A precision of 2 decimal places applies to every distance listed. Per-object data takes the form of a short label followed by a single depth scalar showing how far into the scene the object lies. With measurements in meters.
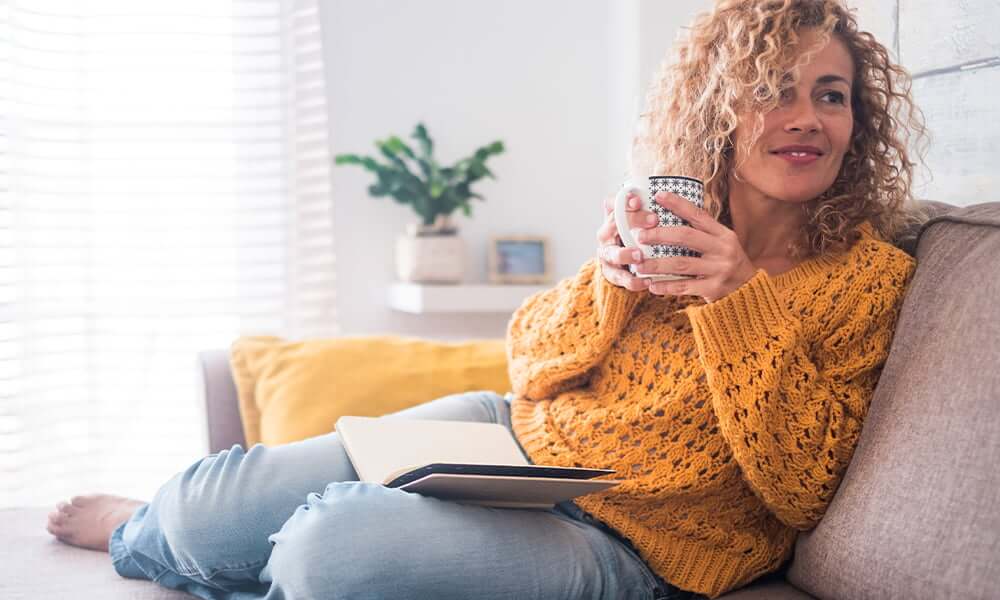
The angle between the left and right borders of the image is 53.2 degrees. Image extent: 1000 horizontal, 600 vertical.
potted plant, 2.86
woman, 1.10
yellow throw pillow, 1.74
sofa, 0.96
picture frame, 3.10
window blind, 2.47
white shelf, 2.84
